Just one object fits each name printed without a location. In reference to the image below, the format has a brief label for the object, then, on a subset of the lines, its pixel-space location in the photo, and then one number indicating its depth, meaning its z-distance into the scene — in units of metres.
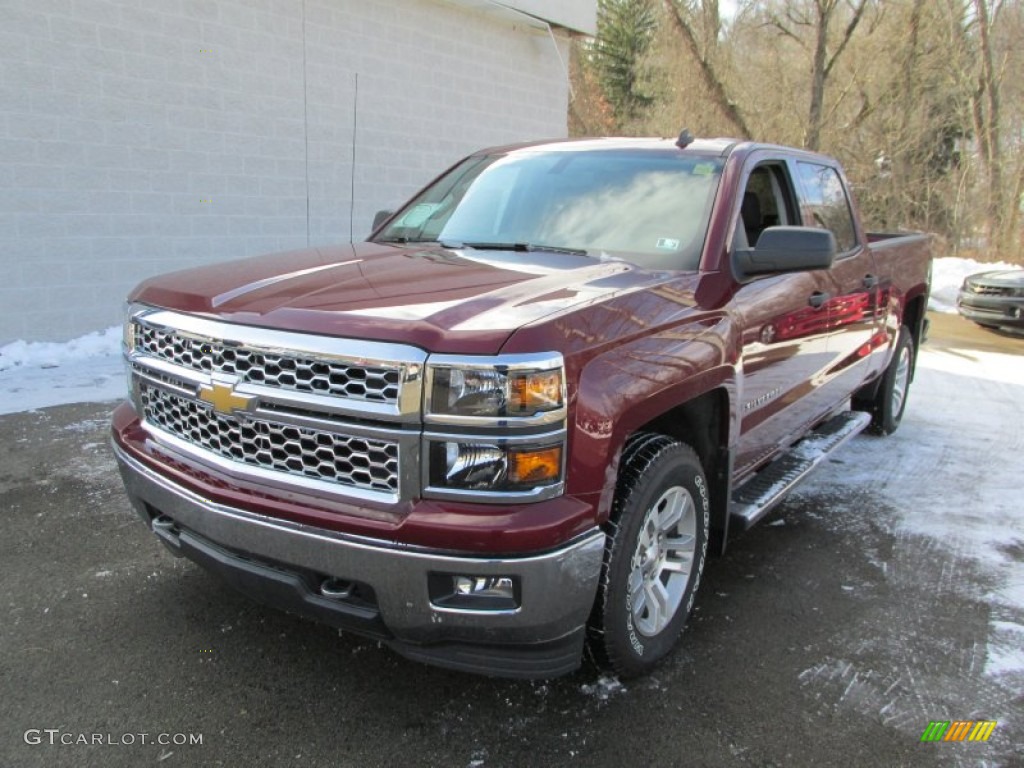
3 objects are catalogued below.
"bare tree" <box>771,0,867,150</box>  18.89
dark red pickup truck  2.18
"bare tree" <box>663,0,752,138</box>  20.44
